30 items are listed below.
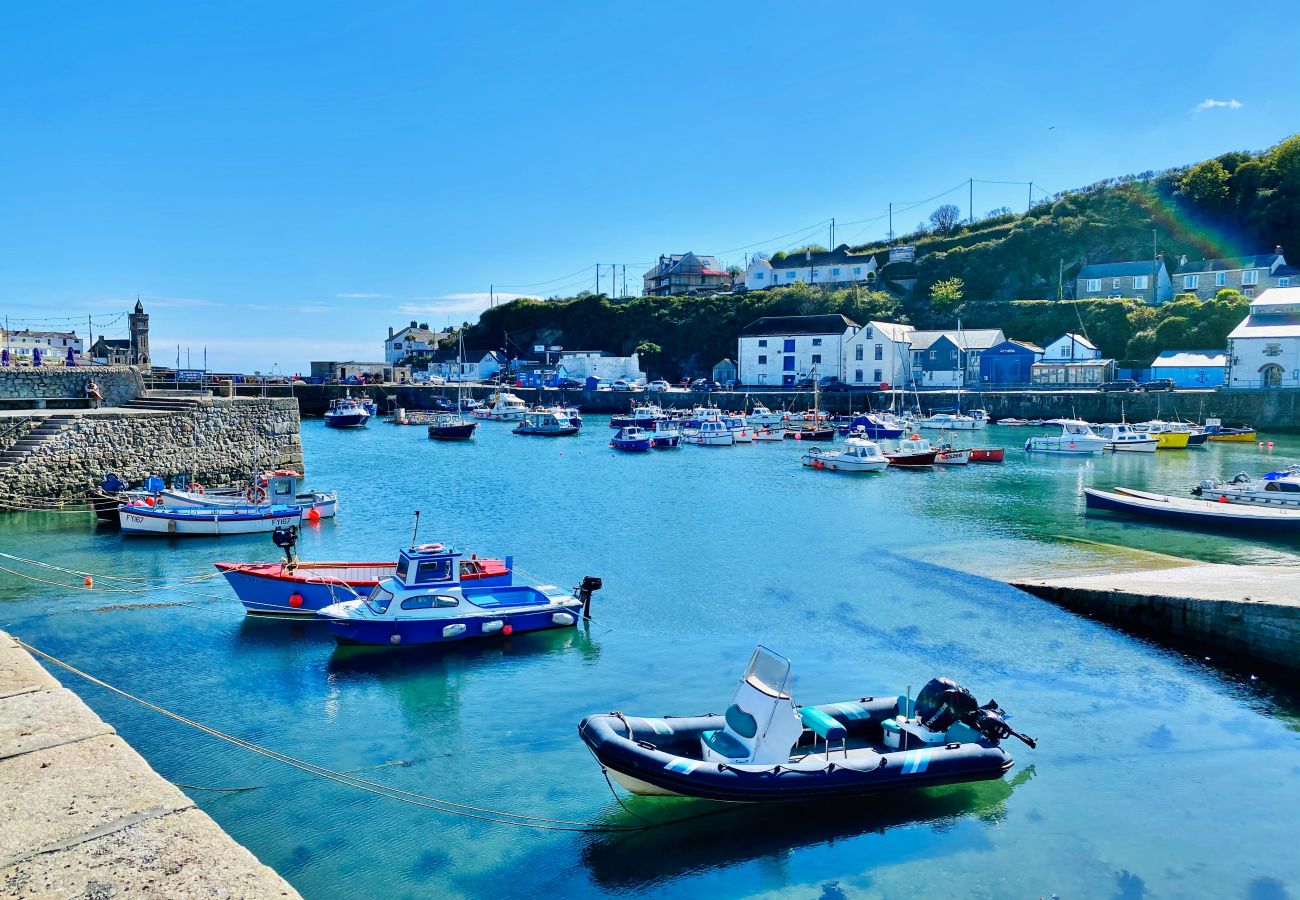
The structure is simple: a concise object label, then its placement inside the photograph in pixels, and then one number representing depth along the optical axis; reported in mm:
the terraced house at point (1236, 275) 91938
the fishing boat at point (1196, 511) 29484
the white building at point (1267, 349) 68062
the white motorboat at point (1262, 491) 32094
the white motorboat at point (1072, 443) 55094
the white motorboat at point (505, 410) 89562
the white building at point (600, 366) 116500
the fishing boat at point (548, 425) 71812
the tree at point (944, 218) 139888
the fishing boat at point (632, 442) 60500
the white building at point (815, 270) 124500
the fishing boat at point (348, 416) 80938
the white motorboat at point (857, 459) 48125
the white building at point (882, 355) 91188
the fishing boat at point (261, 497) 28516
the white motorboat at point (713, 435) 64875
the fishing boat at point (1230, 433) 61094
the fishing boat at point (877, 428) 60031
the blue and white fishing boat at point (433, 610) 17531
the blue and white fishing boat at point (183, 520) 27656
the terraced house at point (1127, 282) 98875
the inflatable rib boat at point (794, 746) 11109
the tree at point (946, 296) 106375
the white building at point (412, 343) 150625
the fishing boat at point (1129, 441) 56500
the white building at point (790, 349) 95750
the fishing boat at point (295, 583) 19297
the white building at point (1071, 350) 85562
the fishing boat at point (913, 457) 49531
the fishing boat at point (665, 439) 62344
